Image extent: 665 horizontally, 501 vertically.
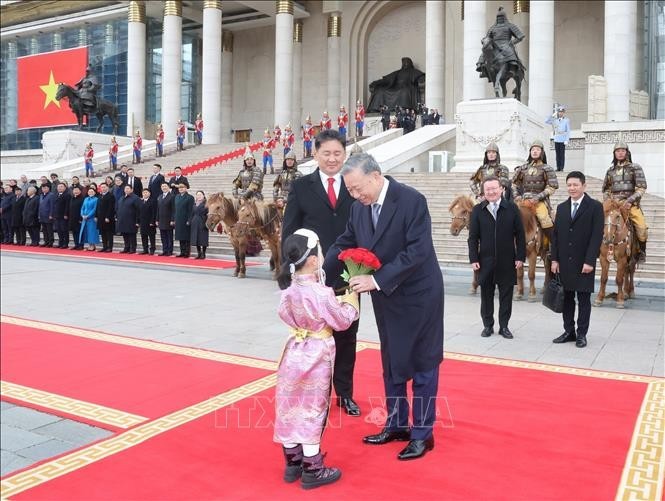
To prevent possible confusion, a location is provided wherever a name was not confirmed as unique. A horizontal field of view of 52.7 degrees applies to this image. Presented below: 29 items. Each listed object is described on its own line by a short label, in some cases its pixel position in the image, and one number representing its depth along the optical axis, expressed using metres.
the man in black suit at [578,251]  6.77
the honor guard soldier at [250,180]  12.76
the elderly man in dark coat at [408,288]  3.76
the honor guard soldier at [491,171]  10.31
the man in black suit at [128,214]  16.70
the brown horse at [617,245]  9.09
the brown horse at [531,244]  9.73
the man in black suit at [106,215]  17.27
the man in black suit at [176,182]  16.30
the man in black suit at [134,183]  18.00
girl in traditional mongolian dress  3.45
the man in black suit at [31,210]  18.48
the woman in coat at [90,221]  17.42
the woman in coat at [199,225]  15.19
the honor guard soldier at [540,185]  9.80
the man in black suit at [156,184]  17.12
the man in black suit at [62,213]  18.02
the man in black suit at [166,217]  16.08
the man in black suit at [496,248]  7.18
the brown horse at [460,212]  10.06
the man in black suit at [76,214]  17.70
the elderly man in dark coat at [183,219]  15.66
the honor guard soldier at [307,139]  25.44
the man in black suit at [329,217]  4.63
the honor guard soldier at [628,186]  9.33
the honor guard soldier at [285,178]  12.34
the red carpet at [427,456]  3.35
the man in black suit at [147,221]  16.58
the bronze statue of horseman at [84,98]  30.66
